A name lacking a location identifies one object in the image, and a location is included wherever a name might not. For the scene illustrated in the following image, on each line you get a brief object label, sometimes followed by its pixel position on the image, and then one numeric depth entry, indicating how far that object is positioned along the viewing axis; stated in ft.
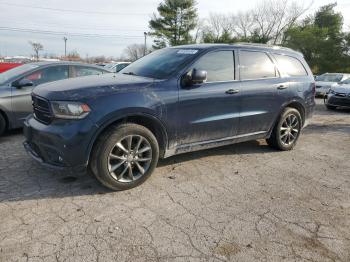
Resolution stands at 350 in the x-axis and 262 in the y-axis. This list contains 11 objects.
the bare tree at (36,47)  200.66
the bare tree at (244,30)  155.12
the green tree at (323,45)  111.34
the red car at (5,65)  40.72
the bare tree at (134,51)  253.83
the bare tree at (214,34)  143.95
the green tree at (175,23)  132.98
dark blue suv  11.18
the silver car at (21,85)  18.94
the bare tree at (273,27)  154.40
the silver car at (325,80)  50.82
